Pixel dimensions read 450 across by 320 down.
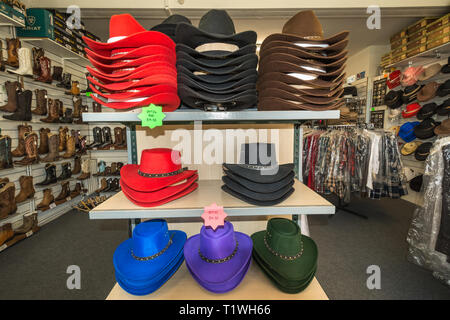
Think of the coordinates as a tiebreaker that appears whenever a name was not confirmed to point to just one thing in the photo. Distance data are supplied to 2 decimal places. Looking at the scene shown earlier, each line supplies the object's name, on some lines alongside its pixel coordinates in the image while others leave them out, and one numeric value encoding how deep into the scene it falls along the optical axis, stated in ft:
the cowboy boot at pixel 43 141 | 11.22
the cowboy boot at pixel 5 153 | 9.01
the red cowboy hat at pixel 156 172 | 3.59
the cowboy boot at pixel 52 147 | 11.68
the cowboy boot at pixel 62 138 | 12.58
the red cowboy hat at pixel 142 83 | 3.07
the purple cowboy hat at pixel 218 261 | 3.56
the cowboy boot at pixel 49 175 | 11.74
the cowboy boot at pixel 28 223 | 9.92
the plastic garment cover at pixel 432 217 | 6.63
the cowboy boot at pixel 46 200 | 11.18
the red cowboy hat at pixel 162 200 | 3.39
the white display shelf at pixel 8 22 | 8.80
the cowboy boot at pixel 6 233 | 8.82
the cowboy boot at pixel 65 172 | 12.83
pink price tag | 3.25
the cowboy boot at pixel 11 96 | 9.35
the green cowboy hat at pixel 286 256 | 3.64
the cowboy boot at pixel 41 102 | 10.93
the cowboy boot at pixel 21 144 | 9.96
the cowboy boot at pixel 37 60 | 10.55
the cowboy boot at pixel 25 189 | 10.10
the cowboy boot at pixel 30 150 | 10.25
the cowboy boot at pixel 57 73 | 11.78
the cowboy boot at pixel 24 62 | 9.65
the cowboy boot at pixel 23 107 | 9.69
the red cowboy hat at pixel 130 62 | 3.11
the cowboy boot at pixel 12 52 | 9.31
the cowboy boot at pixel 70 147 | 13.07
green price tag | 3.07
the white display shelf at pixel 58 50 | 10.74
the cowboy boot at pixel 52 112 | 11.57
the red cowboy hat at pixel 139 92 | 3.07
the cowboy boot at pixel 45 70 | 10.80
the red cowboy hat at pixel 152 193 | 3.41
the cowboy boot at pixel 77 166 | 13.98
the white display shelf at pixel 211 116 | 3.17
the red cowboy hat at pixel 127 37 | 3.07
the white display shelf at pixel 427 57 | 11.52
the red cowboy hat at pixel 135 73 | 3.08
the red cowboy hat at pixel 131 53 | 3.09
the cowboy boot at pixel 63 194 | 12.50
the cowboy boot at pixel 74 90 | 13.40
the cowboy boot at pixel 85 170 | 14.57
